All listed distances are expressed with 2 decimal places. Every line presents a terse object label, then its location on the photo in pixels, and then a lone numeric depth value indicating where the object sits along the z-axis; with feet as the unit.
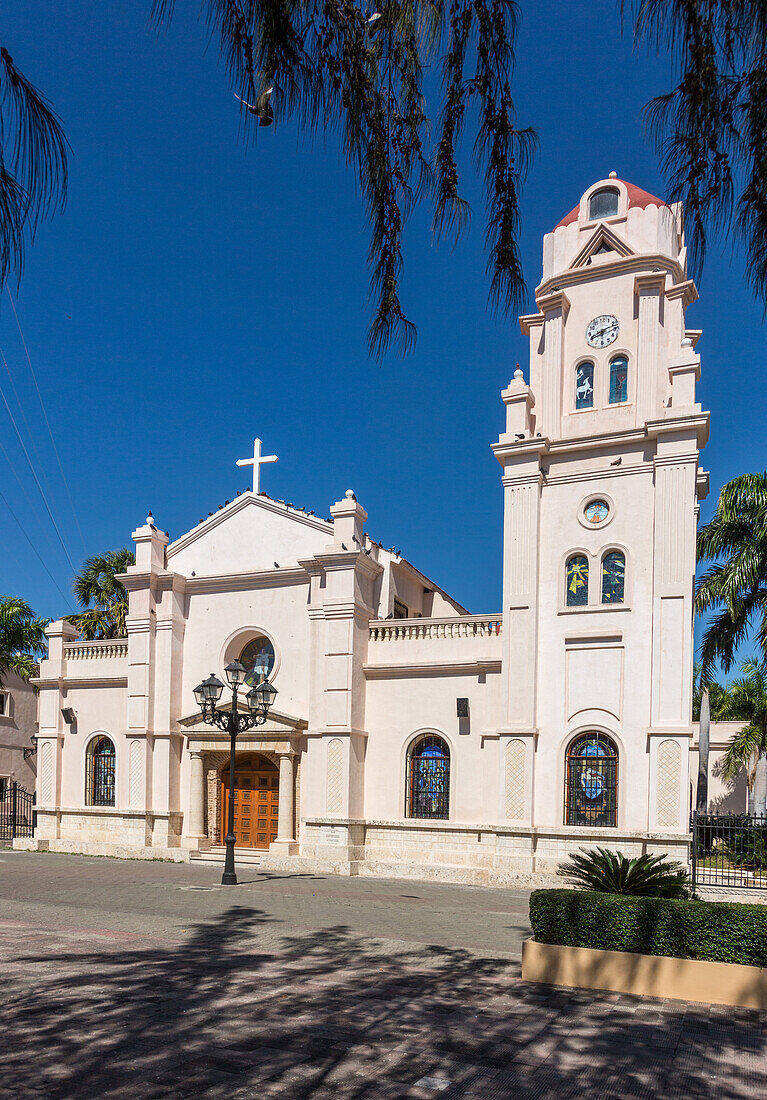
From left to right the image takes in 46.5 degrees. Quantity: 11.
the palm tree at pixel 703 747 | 84.17
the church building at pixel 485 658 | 62.34
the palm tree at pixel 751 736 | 80.79
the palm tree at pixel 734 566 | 71.77
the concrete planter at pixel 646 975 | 28.48
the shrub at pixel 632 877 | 33.24
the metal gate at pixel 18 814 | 96.83
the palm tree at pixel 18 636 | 99.04
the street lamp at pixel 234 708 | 60.34
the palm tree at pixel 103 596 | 106.63
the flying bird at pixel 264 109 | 13.82
